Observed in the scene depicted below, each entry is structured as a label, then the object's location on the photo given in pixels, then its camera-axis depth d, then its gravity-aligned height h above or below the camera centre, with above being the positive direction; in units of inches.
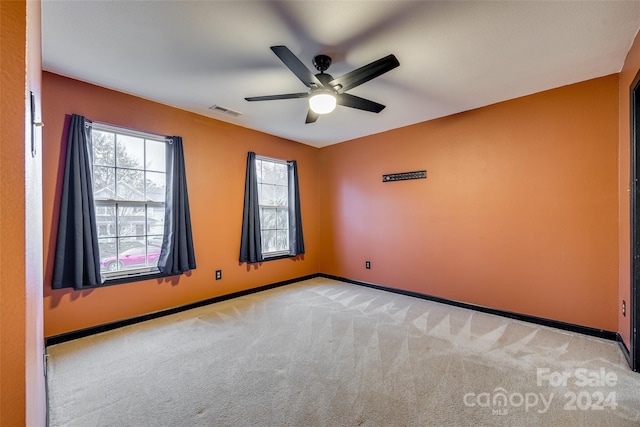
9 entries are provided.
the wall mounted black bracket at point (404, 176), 152.8 +20.5
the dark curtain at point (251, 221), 156.8 -3.2
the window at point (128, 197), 114.3 +8.8
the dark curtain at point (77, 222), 100.6 -1.2
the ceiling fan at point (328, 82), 74.1 +39.1
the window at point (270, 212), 157.6 +1.8
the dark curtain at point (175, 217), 127.6 -0.3
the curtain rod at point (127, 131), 110.0 +36.3
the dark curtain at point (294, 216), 184.2 -1.1
